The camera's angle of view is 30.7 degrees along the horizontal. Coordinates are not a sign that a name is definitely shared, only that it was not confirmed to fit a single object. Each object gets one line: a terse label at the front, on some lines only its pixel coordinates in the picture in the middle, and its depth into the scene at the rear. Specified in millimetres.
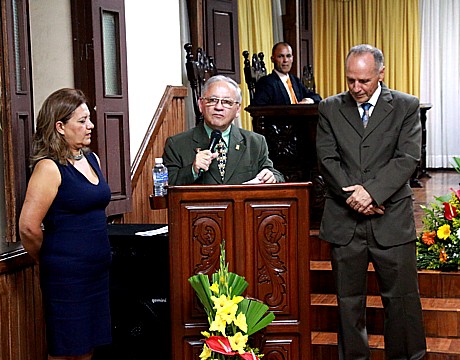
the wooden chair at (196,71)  6367
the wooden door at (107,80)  4715
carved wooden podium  3207
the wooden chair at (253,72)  7117
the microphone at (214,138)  3572
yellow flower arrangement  2943
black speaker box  4152
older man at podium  3553
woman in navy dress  3404
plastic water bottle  3572
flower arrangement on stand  4719
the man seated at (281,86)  6824
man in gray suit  3826
